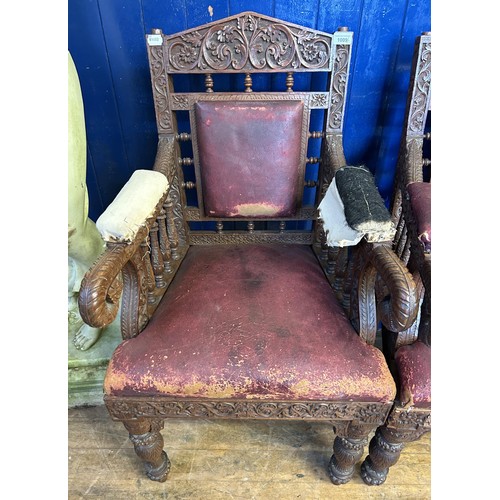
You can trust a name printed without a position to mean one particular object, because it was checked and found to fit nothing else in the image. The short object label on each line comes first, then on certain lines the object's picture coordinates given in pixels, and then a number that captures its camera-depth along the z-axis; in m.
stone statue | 1.07
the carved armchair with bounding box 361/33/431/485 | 0.85
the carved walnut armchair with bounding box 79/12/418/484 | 0.81
